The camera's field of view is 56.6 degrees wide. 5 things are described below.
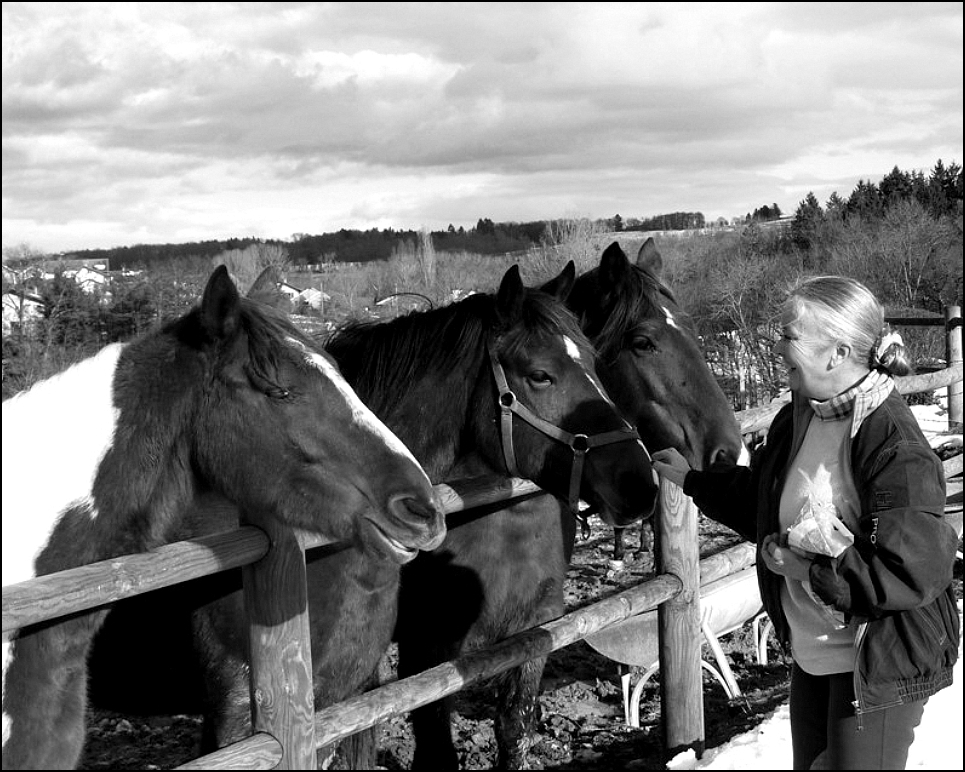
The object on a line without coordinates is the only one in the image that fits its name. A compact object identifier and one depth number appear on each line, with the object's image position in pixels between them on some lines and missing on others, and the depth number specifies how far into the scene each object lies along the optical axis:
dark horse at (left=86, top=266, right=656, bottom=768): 3.24
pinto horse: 2.45
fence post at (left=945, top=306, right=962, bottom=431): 9.37
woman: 2.24
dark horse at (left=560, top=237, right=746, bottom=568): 4.12
